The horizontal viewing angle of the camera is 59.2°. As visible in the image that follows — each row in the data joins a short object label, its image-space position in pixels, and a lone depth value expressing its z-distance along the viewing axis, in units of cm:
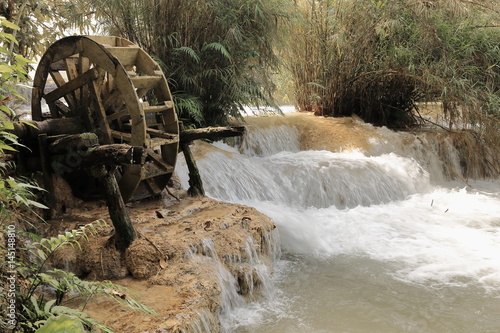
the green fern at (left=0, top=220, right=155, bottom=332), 158
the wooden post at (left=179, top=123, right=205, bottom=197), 464
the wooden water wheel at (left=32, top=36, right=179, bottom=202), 394
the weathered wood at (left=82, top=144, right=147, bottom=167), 291
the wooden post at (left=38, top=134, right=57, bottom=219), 372
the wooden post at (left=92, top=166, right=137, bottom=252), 318
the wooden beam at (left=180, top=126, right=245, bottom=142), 424
